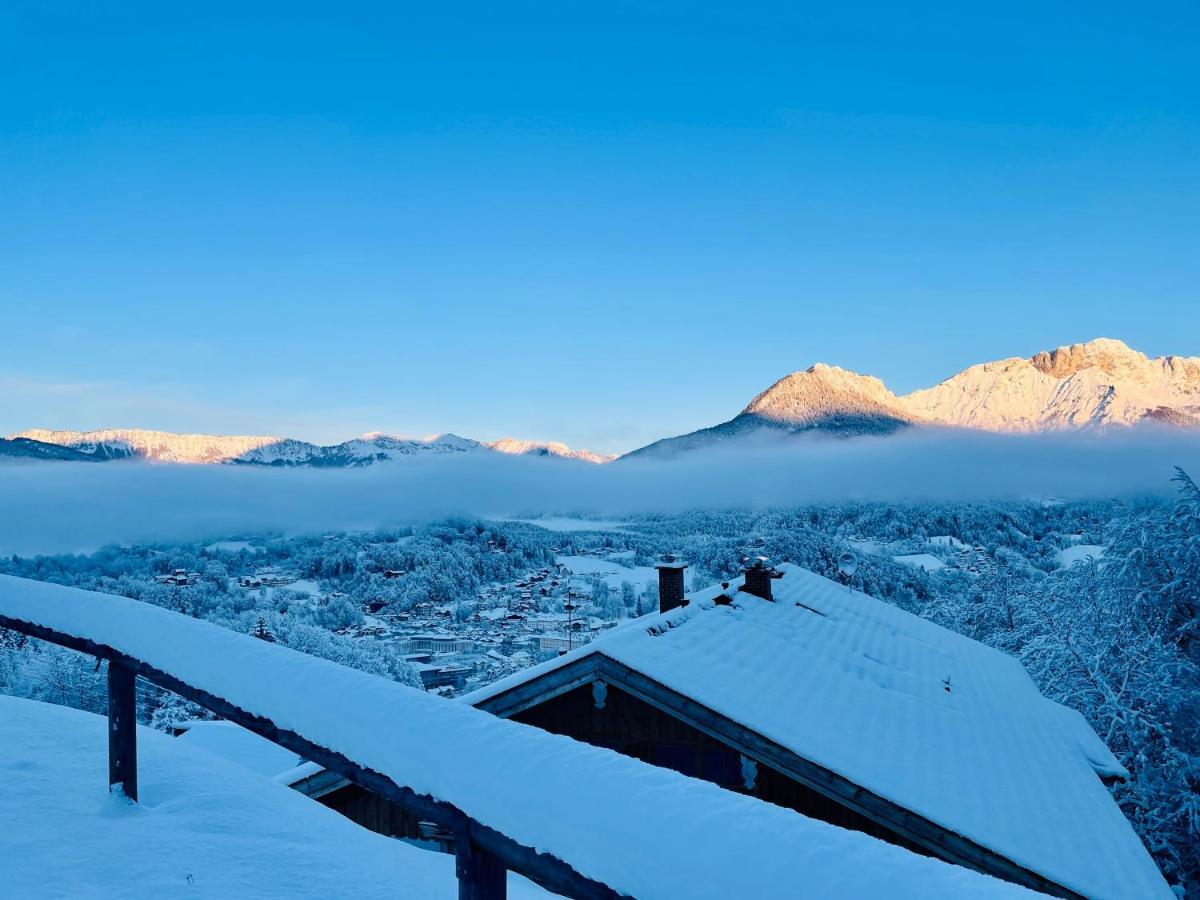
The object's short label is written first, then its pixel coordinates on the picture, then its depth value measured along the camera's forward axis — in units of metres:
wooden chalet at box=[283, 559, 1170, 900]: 7.25
